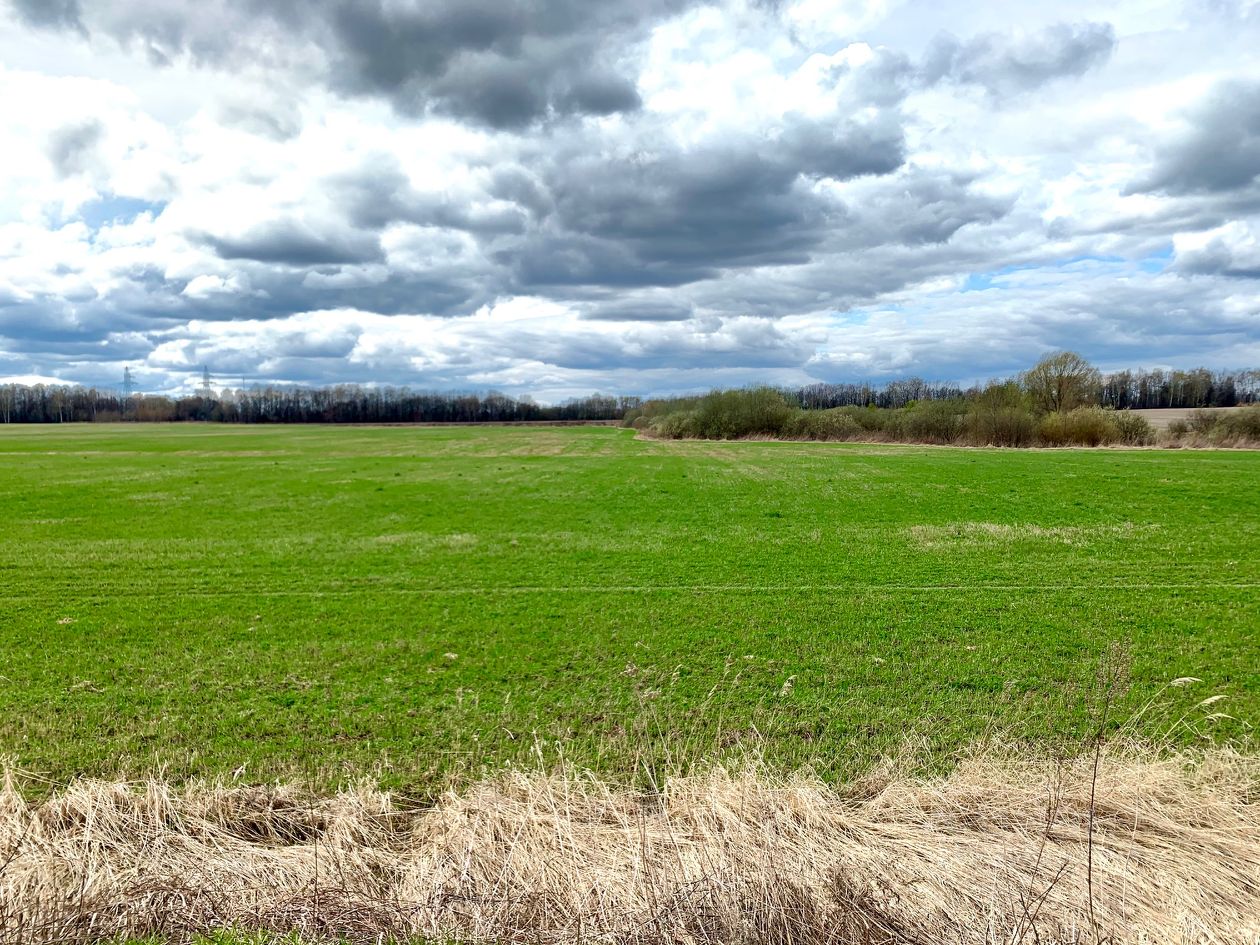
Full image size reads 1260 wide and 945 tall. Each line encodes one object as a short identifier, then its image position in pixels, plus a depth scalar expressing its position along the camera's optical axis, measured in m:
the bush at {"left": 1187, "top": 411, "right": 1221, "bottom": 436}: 44.19
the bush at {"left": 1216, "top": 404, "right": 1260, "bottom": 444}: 41.88
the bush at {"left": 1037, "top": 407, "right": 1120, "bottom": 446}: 45.09
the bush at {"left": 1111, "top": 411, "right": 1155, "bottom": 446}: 44.97
